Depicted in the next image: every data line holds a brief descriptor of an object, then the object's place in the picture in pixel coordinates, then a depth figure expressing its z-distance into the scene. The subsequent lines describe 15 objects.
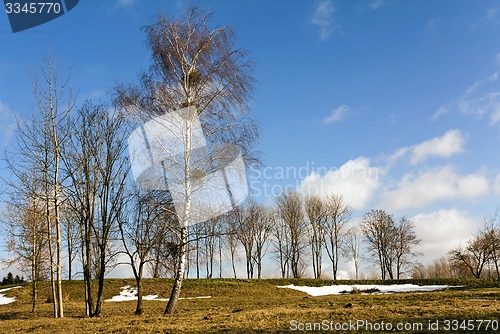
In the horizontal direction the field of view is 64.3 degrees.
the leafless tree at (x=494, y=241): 45.98
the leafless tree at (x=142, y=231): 16.42
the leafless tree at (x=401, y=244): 57.75
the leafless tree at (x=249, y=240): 53.38
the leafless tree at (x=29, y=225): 21.84
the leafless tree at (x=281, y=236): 55.97
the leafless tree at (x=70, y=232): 24.65
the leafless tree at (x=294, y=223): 56.09
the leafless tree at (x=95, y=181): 17.84
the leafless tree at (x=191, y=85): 15.04
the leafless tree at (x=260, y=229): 54.94
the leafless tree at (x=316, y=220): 56.84
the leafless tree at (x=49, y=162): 17.05
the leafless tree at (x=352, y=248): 59.63
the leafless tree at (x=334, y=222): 56.22
